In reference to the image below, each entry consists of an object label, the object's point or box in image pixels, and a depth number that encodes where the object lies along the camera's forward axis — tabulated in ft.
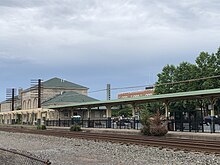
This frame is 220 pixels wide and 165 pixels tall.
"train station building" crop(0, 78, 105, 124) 226.38
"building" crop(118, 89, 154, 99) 397.33
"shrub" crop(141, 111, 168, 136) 97.81
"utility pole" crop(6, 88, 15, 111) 336.70
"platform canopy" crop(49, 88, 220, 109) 93.97
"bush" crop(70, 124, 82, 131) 140.77
